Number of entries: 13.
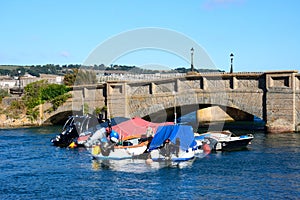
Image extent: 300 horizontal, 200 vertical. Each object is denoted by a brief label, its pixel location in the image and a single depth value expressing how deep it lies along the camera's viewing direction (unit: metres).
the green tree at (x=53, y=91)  74.62
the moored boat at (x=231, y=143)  42.76
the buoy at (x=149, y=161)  38.09
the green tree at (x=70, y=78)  90.34
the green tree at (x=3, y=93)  85.34
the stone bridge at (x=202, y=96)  48.81
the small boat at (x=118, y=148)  39.81
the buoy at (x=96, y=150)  40.81
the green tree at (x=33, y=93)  75.96
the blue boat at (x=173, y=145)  38.19
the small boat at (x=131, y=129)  44.18
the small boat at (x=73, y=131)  50.59
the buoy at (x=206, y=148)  42.84
